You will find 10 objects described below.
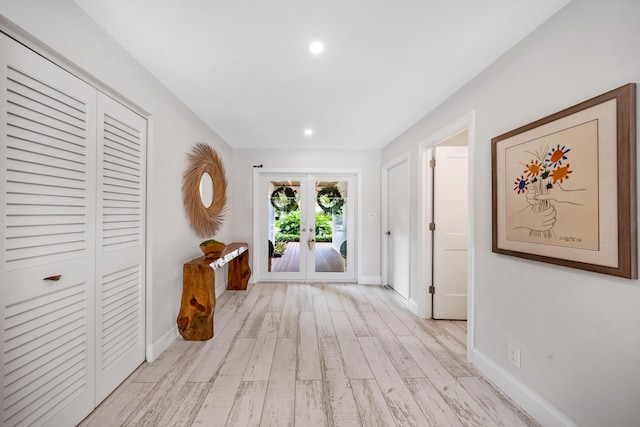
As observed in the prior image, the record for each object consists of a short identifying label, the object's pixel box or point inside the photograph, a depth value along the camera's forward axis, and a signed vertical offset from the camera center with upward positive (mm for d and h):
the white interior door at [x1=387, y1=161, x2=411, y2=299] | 3461 -201
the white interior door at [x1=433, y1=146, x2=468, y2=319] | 2883 -8
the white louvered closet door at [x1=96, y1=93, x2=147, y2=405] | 1610 -216
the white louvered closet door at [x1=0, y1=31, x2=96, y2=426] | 1104 -139
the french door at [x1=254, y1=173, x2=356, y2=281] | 4438 -199
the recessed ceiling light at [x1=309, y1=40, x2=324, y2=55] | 1654 +1104
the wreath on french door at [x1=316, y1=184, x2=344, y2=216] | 4488 +263
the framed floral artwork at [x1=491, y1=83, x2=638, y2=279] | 1088 +156
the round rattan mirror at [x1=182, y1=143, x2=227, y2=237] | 2717 +277
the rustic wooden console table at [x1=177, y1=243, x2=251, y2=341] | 2375 -822
